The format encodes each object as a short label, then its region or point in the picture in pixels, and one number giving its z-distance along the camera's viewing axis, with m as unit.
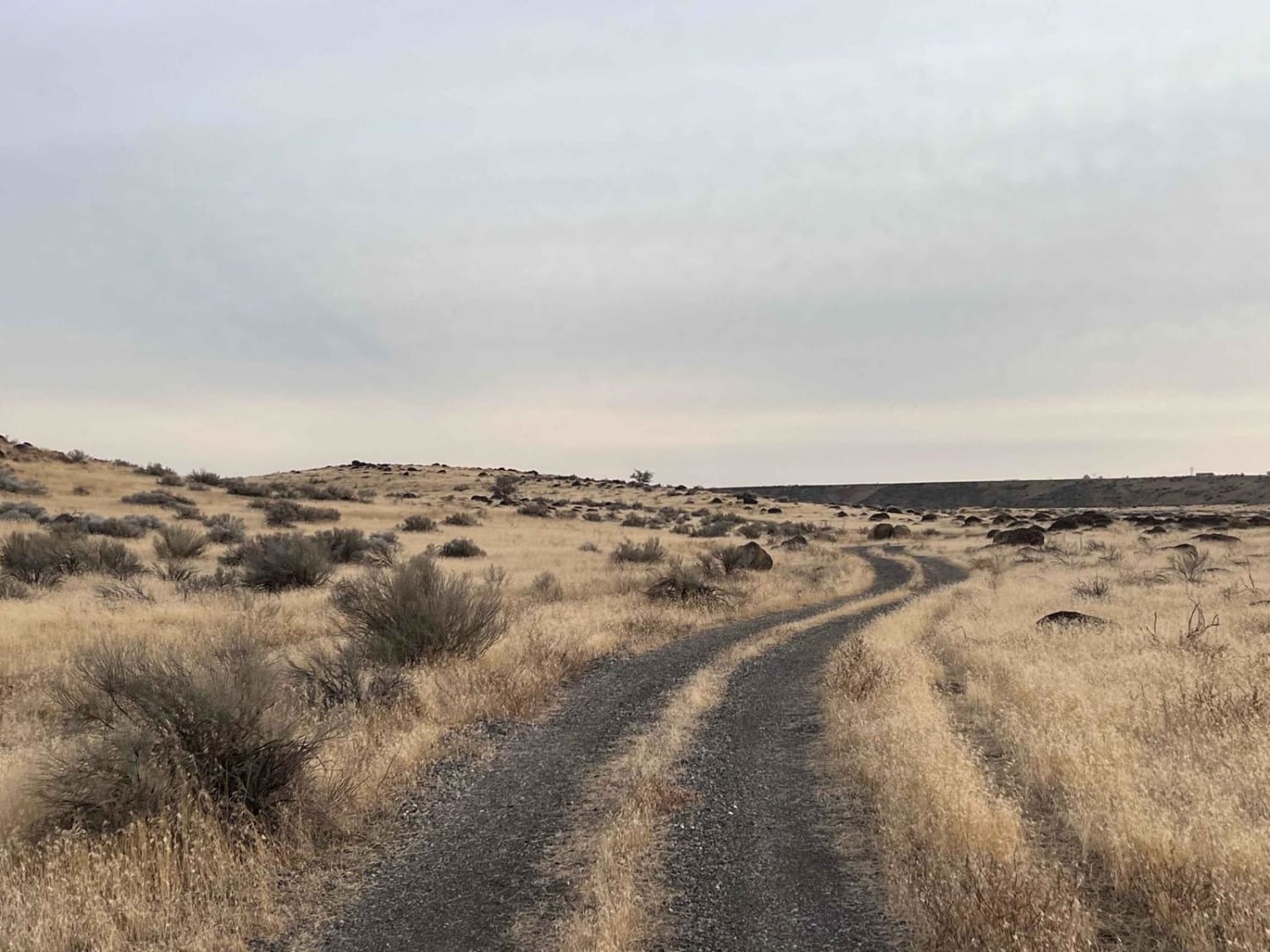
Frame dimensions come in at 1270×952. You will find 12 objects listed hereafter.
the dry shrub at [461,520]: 47.62
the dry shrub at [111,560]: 21.64
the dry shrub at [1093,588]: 19.11
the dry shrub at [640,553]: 29.69
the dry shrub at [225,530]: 32.22
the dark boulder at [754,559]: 27.62
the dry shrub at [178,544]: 25.61
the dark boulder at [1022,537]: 40.50
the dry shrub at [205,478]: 59.03
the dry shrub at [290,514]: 40.88
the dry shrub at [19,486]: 44.31
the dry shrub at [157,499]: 44.72
